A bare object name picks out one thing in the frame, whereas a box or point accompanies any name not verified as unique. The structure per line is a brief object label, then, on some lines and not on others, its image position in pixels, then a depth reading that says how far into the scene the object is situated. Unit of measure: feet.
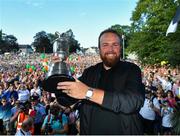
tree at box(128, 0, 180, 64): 48.46
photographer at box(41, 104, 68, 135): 10.04
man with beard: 2.72
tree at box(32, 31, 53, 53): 115.67
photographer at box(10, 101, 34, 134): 10.22
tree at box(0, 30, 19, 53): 138.70
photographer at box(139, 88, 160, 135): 12.27
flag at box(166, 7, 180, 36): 11.42
